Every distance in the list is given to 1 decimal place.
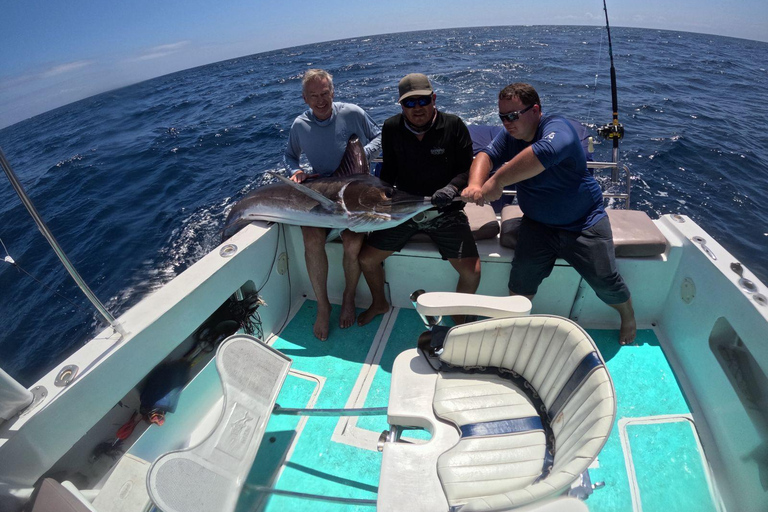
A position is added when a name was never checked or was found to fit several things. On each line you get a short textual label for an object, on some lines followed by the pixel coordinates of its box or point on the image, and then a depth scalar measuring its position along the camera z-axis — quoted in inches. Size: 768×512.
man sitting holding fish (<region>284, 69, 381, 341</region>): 103.5
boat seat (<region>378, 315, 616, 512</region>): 45.8
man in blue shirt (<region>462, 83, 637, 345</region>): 80.8
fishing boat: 51.2
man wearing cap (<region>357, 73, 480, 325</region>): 95.4
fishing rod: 134.0
